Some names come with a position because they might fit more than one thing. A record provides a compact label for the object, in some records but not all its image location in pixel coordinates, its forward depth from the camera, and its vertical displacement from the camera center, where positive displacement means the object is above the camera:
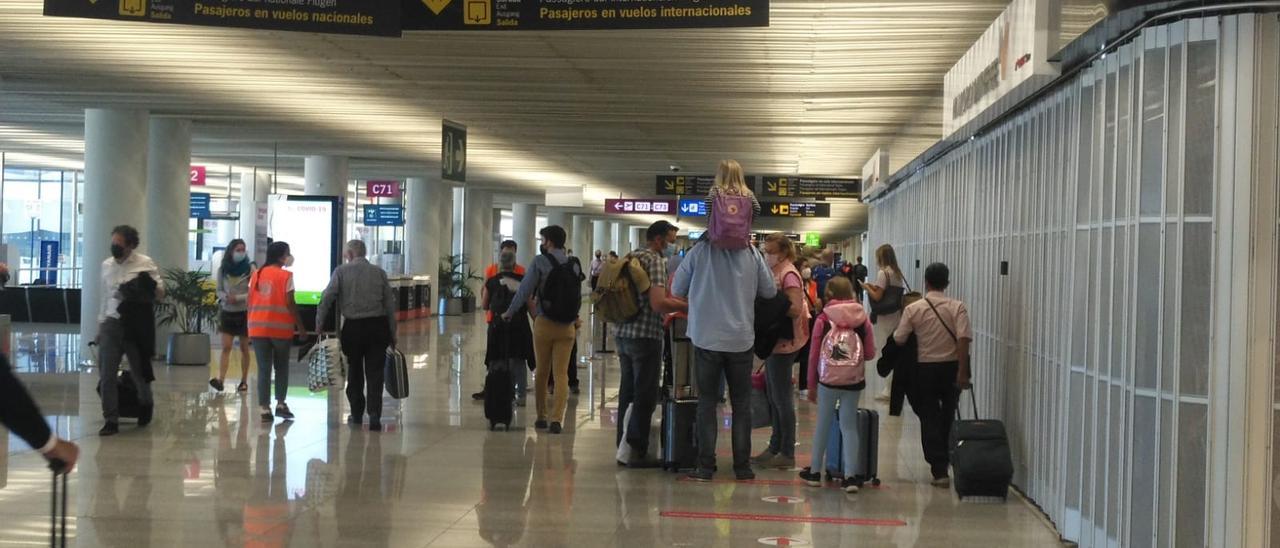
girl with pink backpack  8.88 -0.65
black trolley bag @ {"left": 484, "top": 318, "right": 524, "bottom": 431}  11.77 -1.14
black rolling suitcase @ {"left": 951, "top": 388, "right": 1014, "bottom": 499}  8.73 -1.19
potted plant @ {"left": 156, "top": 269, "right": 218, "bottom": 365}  18.78 -0.81
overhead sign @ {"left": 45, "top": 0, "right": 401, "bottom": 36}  8.87 +1.62
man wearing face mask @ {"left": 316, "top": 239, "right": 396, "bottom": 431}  11.66 -0.49
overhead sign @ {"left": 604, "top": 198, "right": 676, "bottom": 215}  37.22 +1.66
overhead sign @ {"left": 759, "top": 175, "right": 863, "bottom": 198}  28.69 +1.77
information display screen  20.12 +0.38
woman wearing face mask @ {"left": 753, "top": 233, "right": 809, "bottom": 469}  9.82 -0.76
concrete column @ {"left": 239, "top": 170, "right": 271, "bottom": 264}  23.92 +0.93
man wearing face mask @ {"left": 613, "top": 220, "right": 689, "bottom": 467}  9.71 -0.65
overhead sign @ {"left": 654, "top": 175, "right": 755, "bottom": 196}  29.95 +1.84
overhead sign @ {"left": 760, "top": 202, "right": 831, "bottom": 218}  37.44 +1.70
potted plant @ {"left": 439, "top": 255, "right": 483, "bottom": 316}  38.22 -0.74
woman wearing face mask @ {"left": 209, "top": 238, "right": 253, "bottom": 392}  15.27 -0.56
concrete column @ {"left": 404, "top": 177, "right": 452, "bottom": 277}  36.12 +0.89
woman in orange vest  12.48 -0.55
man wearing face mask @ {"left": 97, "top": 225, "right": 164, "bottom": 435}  11.29 -0.52
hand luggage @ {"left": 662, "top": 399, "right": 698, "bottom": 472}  9.46 -1.20
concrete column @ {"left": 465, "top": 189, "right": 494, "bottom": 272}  42.47 +1.16
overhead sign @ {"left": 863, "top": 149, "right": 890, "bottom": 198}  21.45 +1.62
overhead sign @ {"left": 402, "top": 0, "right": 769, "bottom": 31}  8.41 +1.62
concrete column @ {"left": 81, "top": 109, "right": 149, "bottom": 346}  19.11 +1.07
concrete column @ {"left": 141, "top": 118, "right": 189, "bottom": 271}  20.69 +0.90
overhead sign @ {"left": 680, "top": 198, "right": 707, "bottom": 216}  35.22 +1.60
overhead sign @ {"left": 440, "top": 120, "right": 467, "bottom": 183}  16.78 +1.40
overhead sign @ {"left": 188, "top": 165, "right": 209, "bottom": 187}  36.44 +2.25
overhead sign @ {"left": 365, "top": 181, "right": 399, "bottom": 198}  36.84 +1.97
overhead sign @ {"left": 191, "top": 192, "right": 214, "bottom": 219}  40.22 +1.54
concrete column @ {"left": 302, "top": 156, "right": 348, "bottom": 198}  28.53 +1.80
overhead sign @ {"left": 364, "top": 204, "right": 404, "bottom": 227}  39.25 +1.33
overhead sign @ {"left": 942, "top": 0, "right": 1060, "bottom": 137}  7.32 +1.33
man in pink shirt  9.20 -0.60
